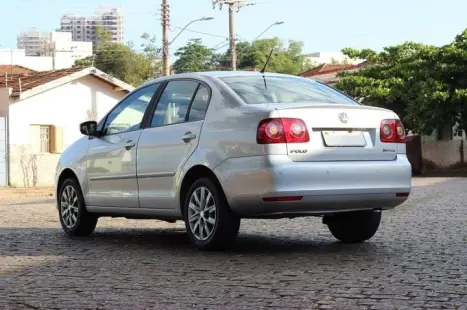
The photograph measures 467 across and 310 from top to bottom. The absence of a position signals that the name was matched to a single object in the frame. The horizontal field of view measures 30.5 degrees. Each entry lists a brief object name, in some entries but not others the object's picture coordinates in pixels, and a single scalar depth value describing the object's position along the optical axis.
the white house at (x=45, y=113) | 28.61
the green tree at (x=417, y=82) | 34.41
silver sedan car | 7.34
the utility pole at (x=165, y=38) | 35.47
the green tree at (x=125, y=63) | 59.53
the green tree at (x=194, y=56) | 72.06
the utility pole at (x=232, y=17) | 41.75
